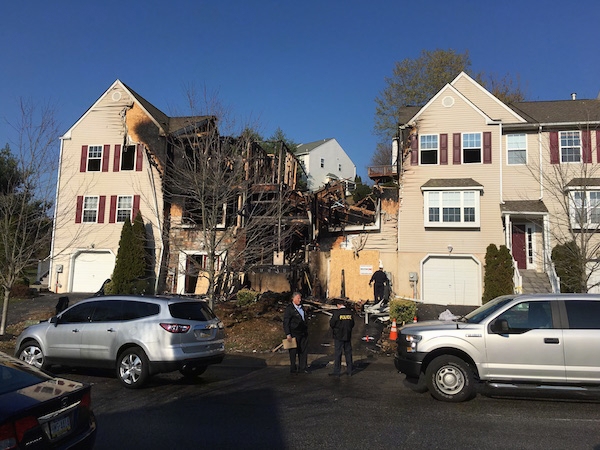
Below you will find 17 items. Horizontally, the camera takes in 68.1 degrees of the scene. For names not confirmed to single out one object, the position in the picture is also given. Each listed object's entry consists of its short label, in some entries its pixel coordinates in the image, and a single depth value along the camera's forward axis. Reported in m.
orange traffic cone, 12.73
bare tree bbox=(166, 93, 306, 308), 13.72
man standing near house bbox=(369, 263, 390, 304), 18.27
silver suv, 7.92
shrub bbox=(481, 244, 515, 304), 17.92
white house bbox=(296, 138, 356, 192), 49.81
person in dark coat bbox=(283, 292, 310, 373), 9.51
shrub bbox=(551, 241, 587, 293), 14.72
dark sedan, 3.39
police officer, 9.24
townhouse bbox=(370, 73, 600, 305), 19.78
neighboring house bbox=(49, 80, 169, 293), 23.27
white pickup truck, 6.90
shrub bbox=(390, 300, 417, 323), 14.30
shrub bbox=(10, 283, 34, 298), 21.66
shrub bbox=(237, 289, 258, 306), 17.48
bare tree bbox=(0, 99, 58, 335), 13.88
